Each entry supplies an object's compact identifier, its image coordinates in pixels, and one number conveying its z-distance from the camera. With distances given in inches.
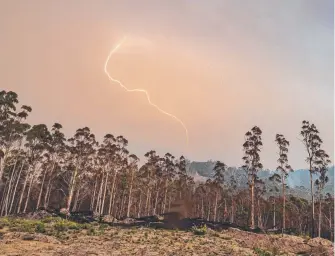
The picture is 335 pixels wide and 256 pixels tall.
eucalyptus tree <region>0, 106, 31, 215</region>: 1683.1
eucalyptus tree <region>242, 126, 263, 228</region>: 1901.3
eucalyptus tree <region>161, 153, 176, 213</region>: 2795.8
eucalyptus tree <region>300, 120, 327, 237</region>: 1750.7
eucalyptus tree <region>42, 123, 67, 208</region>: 2247.5
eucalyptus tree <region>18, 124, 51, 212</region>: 2082.9
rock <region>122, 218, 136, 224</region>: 1764.9
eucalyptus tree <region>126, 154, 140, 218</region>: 2581.9
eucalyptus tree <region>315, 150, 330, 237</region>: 1776.6
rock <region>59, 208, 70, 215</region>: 1758.4
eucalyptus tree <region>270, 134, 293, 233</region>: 1891.0
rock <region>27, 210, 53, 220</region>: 1604.5
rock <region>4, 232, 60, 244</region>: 891.4
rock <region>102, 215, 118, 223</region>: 1720.0
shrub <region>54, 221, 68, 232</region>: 1151.6
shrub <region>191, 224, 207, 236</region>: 1335.5
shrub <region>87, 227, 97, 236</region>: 1100.4
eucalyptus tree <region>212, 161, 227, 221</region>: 2607.3
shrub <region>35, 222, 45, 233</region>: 1068.0
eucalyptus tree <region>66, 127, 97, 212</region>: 2185.0
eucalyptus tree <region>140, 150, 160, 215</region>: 2763.3
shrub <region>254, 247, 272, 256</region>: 931.7
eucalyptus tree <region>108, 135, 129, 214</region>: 2470.5
